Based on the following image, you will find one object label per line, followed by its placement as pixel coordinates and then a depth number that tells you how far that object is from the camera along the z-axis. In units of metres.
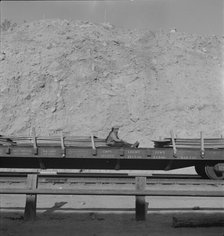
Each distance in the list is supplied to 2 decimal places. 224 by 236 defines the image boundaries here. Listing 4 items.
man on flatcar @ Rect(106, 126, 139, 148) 12.05
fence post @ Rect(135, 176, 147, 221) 6.92
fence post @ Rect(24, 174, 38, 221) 6.91
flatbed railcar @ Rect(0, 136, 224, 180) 11.85
